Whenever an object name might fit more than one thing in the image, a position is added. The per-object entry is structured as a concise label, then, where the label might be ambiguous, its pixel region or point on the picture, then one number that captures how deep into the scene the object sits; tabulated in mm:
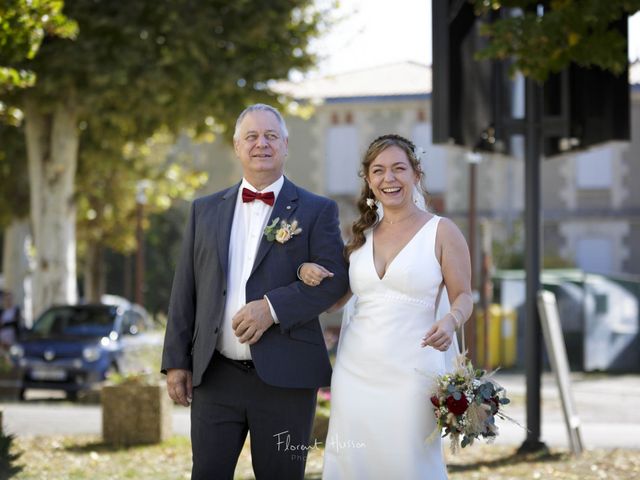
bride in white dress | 5172
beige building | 41719
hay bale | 11094
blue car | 17812
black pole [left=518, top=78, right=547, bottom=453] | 10117
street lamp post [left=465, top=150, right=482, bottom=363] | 25692
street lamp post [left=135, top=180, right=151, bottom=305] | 27688
